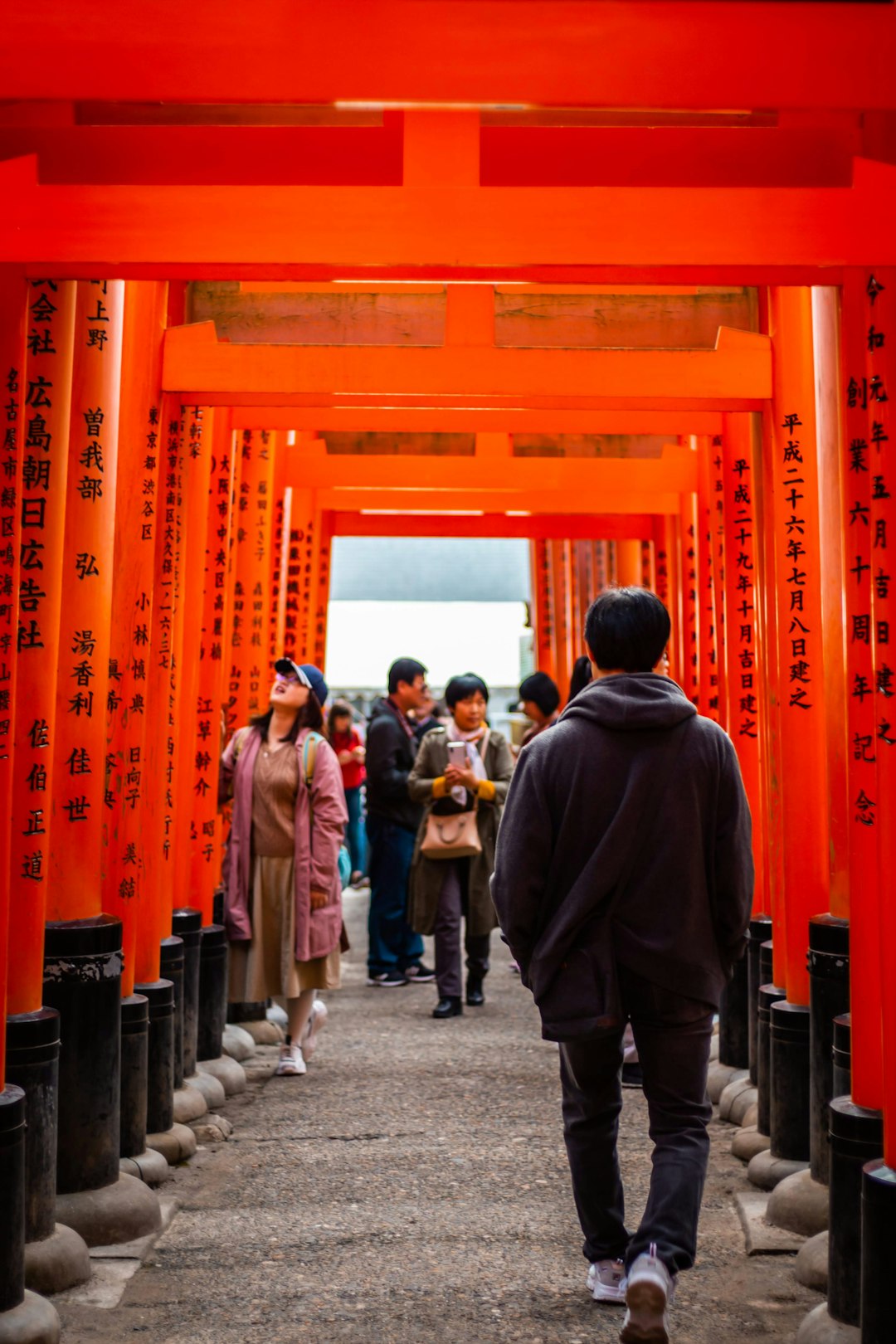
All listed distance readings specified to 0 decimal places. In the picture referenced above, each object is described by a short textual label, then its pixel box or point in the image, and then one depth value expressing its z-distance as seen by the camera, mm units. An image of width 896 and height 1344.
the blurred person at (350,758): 12484
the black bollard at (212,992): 6547
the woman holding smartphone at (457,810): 7994
